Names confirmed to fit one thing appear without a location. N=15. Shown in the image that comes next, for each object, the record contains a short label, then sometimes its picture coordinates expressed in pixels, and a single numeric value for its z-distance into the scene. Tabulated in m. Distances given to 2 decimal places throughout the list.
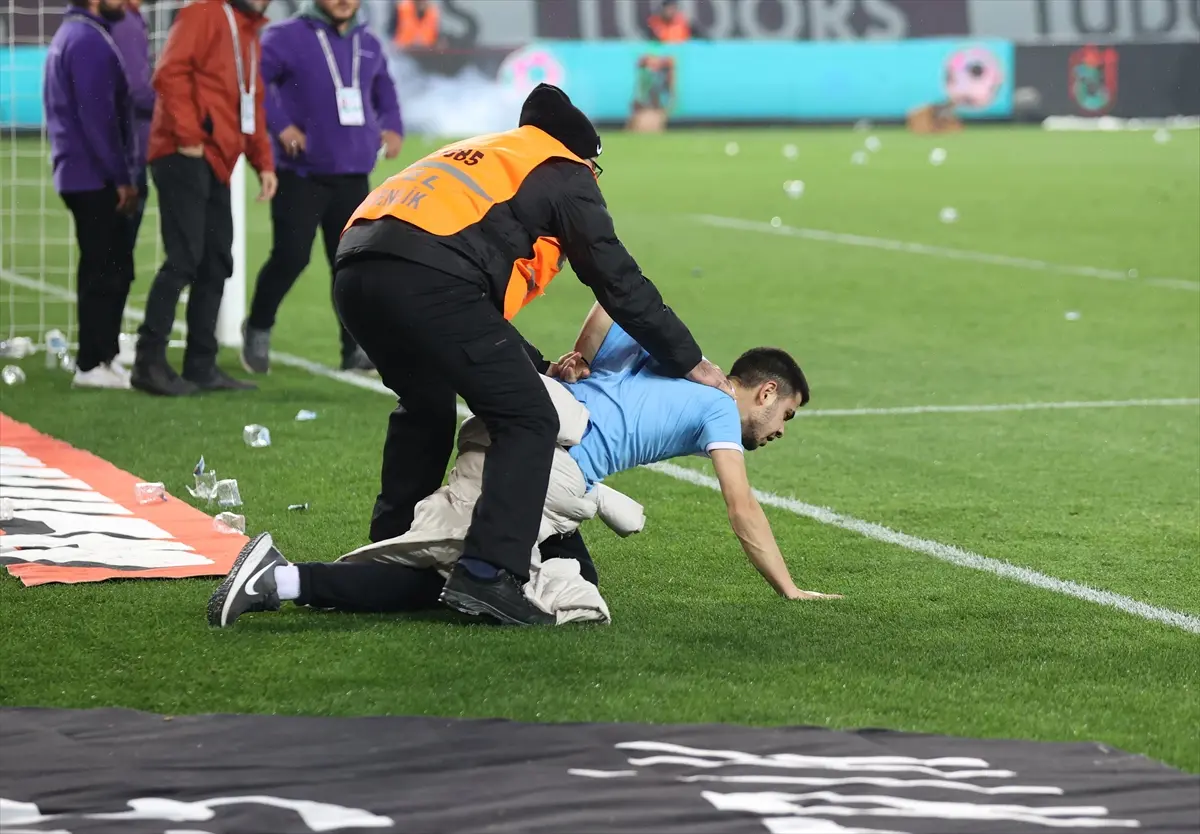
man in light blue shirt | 9.98
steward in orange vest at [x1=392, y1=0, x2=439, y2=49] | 66.31
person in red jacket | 17.44
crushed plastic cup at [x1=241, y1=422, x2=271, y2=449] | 15.41
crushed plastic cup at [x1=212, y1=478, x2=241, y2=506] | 13.30
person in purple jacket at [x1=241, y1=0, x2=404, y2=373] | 18.73
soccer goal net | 21.83
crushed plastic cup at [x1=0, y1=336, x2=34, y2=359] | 20.75
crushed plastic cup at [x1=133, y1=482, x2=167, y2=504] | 13.30
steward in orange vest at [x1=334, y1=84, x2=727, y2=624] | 9.81
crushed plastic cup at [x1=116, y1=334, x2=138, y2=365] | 20.33
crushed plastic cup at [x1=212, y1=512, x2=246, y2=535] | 12.45
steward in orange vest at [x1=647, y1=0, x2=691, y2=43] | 66.94
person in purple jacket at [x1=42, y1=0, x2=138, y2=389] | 17.70
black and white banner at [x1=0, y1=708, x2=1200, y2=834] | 7.22
